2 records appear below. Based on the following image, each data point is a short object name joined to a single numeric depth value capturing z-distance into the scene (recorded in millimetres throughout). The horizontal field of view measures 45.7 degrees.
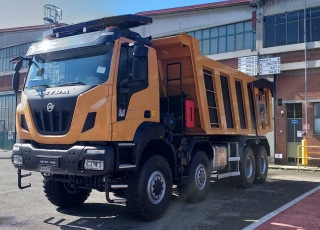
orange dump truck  6223
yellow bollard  16656
